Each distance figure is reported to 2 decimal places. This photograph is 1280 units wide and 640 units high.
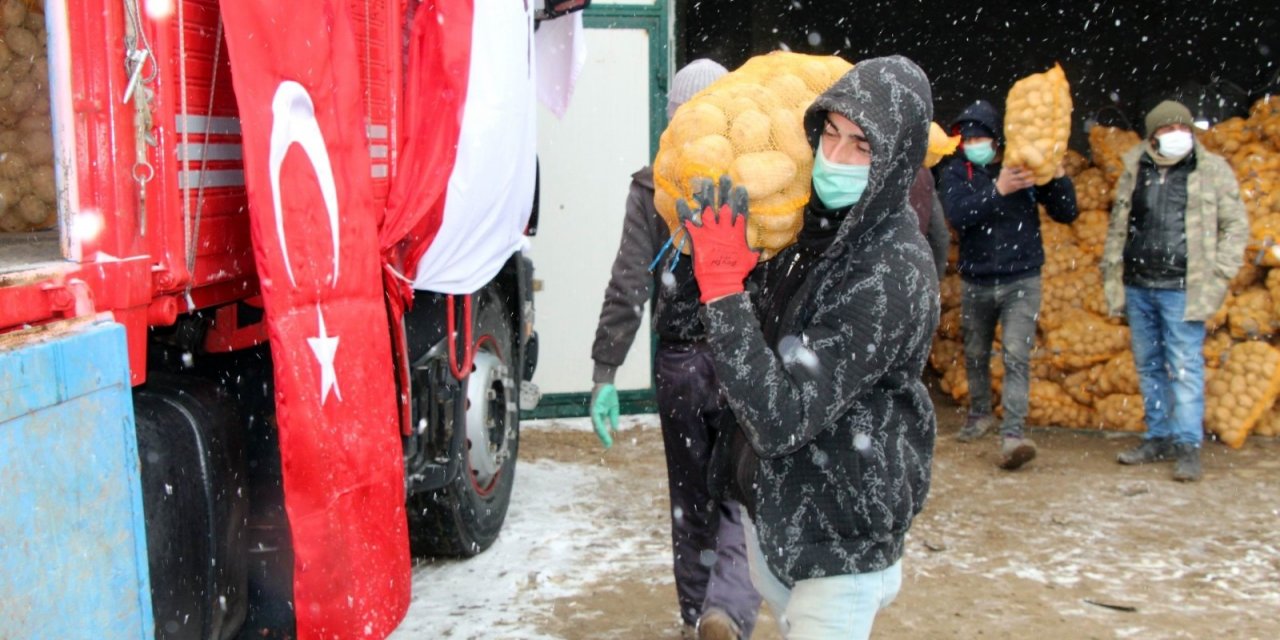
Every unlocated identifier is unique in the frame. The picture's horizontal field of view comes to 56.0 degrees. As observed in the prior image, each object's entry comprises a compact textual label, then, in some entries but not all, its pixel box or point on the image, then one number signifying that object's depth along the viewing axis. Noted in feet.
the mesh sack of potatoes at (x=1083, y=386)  25.52
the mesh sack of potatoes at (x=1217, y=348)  24.41
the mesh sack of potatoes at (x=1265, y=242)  24.31
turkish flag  8.63
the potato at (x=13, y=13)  10.18
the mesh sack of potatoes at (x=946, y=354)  28.07
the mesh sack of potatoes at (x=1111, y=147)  26.61
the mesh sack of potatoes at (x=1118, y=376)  24.84
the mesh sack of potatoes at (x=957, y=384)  27.37
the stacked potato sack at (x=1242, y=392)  23.71
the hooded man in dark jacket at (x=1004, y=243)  22.27
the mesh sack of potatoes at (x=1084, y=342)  25.40
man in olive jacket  21.35
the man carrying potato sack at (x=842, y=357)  8.17
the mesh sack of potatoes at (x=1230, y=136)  25.81
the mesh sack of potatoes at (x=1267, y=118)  25.43
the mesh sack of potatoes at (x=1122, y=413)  24.93
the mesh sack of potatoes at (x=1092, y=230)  26.50
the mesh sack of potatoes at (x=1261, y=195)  24.77
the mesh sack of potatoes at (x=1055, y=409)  25.58
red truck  6.61
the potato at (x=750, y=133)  8.50
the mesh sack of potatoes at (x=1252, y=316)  24.18
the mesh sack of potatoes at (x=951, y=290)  27.91
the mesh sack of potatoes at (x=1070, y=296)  25.95
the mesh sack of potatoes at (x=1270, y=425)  24.35
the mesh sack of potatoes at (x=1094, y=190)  26.91
